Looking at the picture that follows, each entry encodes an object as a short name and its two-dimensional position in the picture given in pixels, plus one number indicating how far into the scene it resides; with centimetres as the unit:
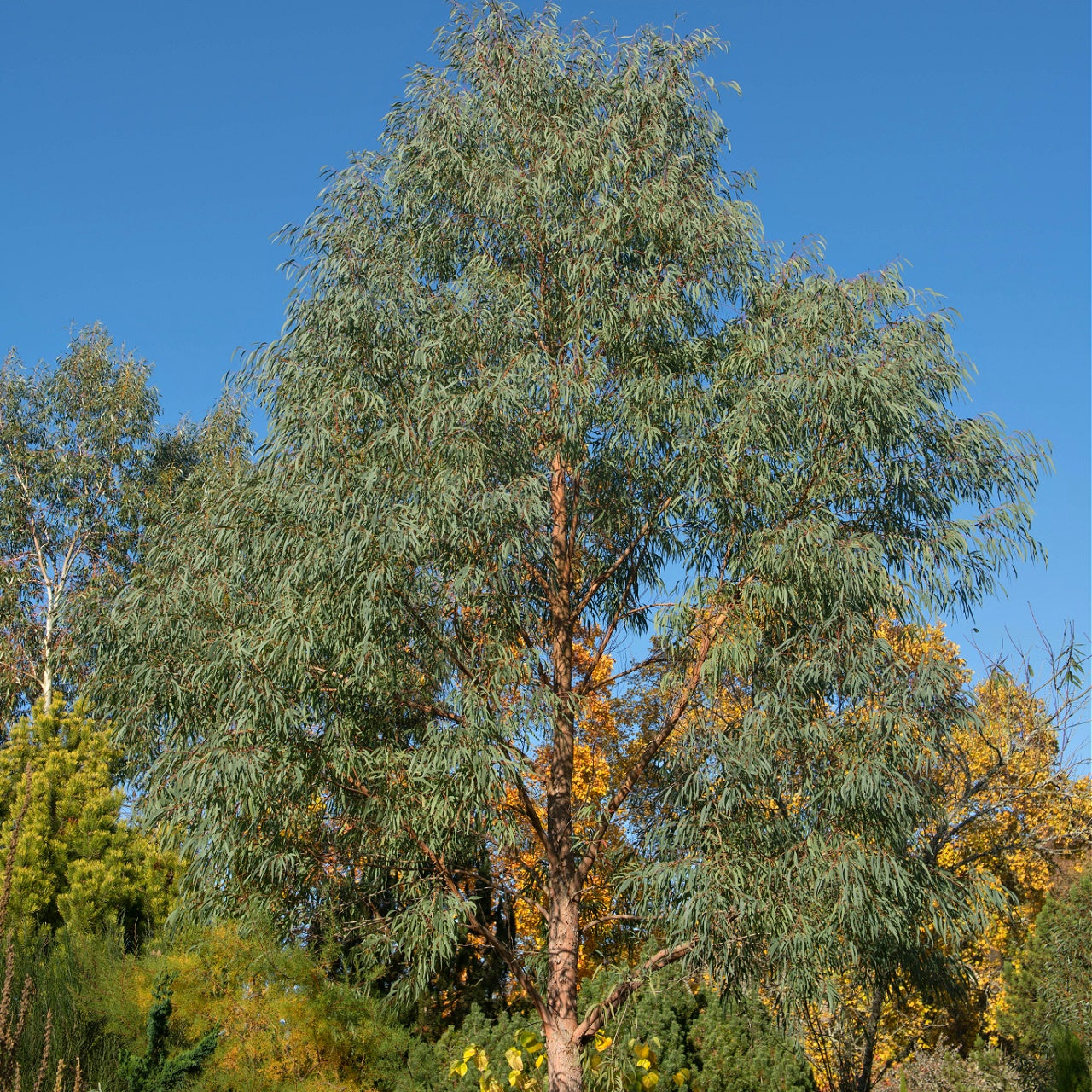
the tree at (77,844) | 1209
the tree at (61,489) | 1702
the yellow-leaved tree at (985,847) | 749
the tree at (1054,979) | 1188
